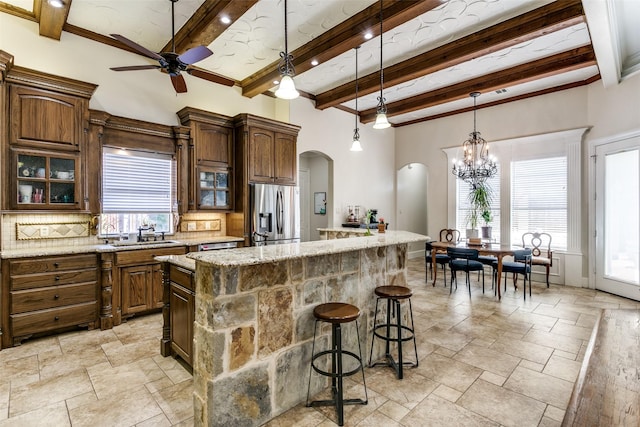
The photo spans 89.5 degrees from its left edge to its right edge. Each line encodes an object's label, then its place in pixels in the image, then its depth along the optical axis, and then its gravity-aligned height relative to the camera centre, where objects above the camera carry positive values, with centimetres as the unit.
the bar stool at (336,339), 204 -84
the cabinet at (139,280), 368 -78
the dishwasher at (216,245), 431 -45
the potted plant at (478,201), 622 +26
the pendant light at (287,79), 256 +108
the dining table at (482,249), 478 -55
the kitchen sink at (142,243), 394 -37
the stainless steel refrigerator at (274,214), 489 -1
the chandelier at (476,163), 580 +99
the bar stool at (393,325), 256 -90
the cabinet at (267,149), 487 +103
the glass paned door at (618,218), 462 -6
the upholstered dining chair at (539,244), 549 -55
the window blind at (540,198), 571 +30
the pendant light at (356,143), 432 +95
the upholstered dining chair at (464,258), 486 -71
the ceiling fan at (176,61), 291 +146
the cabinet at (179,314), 251 -83
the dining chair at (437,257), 580 -80
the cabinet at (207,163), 456 +75
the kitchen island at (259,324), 185 -69
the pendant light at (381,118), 347 +104
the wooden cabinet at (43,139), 319 +77
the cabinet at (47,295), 311 -83
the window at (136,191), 409 +30
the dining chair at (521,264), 474 -78
